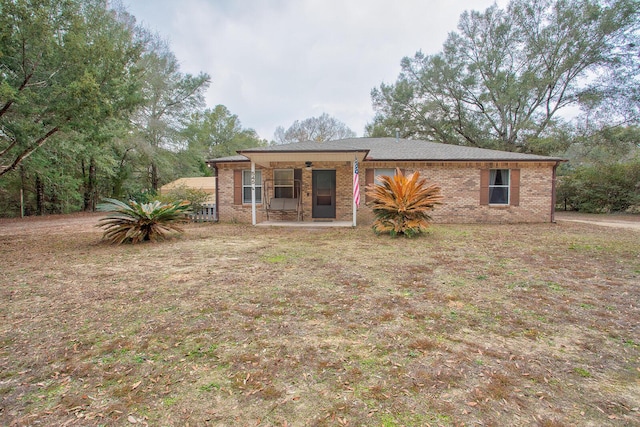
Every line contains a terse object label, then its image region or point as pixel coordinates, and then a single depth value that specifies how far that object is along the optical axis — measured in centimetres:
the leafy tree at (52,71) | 638
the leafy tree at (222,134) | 3281
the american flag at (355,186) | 951
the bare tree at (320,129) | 3556
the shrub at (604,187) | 1540
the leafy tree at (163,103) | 2048
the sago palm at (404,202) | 765
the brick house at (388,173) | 1141
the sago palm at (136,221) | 689
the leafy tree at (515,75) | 1806
